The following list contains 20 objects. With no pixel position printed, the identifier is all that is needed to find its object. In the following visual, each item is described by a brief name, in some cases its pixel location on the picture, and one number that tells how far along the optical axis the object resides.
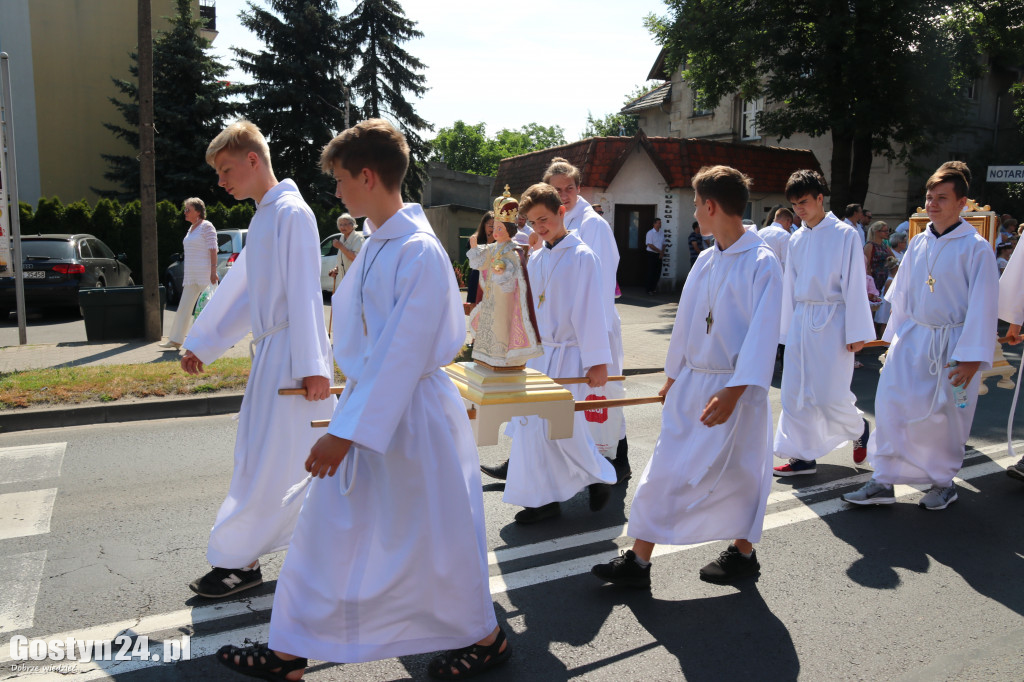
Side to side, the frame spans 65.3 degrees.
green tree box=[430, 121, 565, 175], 77.75
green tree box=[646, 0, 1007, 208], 19.36
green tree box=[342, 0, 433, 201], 35.03
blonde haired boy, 3.69
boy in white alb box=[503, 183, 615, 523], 4.72
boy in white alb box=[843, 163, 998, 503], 5.13
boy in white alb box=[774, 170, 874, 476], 5.98
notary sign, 12.01
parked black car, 15.38
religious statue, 3.83
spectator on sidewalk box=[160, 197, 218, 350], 11.24
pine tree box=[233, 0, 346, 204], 33.22
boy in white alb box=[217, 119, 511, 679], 2.75
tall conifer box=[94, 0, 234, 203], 30.94
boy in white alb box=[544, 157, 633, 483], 5.50
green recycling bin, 11.62
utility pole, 11.46
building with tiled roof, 21.11
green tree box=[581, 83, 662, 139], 78.21
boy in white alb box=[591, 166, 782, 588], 3.87
